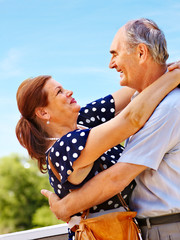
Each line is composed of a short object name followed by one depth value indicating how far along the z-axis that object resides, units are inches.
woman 67.0
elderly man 67.5
